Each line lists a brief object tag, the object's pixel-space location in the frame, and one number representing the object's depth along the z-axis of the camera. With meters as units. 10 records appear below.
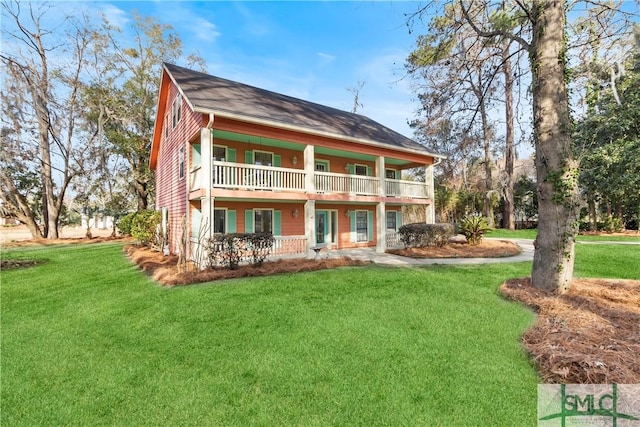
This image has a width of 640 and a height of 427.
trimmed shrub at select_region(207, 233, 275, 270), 9.20
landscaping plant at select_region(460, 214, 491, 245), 14.20
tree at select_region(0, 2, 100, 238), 21.84
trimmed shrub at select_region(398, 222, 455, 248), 13.76
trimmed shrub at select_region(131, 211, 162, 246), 15.04
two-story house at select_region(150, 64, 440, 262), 10.56
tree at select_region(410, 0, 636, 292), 5.70
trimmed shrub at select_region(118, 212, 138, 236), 19.83
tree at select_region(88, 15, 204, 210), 24.80
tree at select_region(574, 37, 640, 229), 18.02
